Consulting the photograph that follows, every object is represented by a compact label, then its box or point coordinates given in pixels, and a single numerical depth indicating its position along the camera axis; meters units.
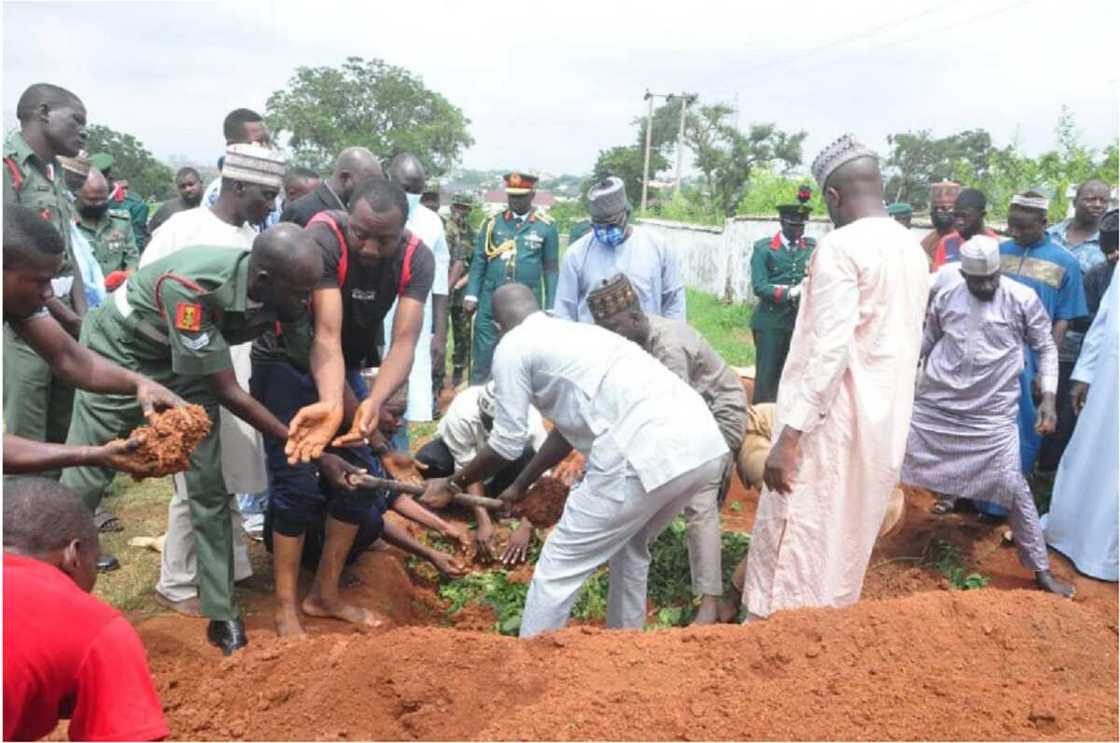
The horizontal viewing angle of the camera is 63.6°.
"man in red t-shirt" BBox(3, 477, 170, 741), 1.64
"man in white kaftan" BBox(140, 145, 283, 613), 3.98
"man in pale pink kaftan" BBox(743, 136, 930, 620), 3.50
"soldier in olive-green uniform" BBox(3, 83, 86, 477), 3.89
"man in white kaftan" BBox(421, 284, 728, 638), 3.41
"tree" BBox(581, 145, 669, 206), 42.72
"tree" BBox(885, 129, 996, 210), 42.44
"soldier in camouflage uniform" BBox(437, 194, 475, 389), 9.20
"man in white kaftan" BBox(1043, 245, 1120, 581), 5.08
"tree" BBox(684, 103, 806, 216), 36.19
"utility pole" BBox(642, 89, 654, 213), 32.44
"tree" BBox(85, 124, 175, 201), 33.22
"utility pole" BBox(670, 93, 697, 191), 33.72
